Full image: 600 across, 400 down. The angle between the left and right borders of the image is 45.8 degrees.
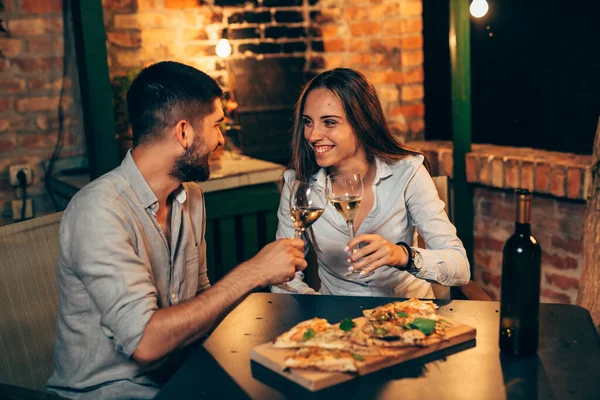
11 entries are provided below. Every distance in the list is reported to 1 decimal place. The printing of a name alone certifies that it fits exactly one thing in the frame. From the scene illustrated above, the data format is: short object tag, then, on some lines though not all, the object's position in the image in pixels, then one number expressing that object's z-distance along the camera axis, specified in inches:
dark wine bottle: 57.3
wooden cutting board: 54.3
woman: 94.5
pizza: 56.0
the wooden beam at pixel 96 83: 119.8
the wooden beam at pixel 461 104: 144.4
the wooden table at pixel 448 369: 53.2
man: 65.8
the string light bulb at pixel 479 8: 138.0
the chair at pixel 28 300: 76.7
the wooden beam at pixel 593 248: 103.2
